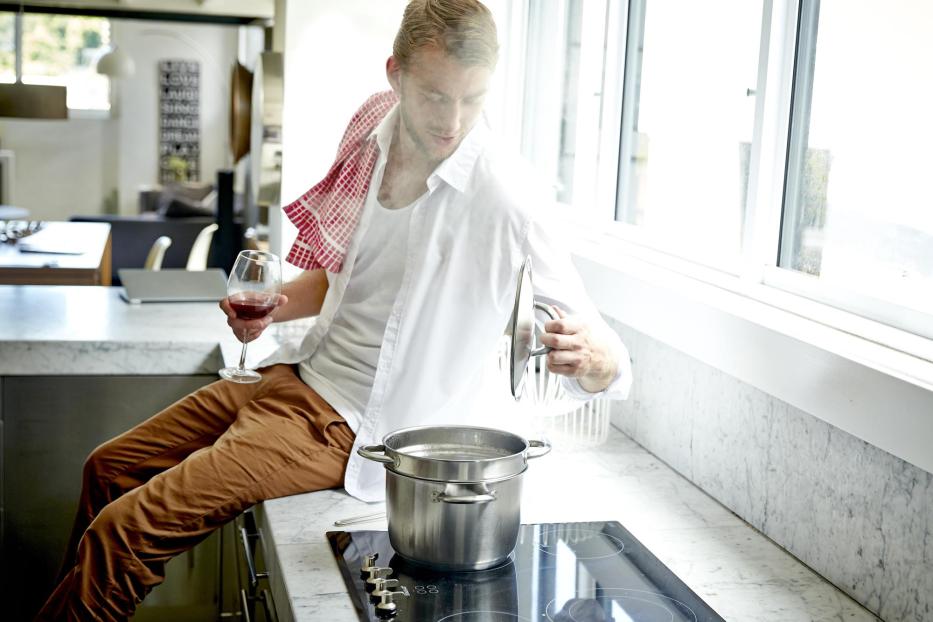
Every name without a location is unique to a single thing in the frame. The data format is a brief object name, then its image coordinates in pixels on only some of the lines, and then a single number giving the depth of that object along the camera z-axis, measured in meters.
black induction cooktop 1.36
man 1.73
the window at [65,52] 13.17
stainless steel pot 1.40
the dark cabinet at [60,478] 2.56
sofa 8.08
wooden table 4.83
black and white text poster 13.16
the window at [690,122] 2.08
